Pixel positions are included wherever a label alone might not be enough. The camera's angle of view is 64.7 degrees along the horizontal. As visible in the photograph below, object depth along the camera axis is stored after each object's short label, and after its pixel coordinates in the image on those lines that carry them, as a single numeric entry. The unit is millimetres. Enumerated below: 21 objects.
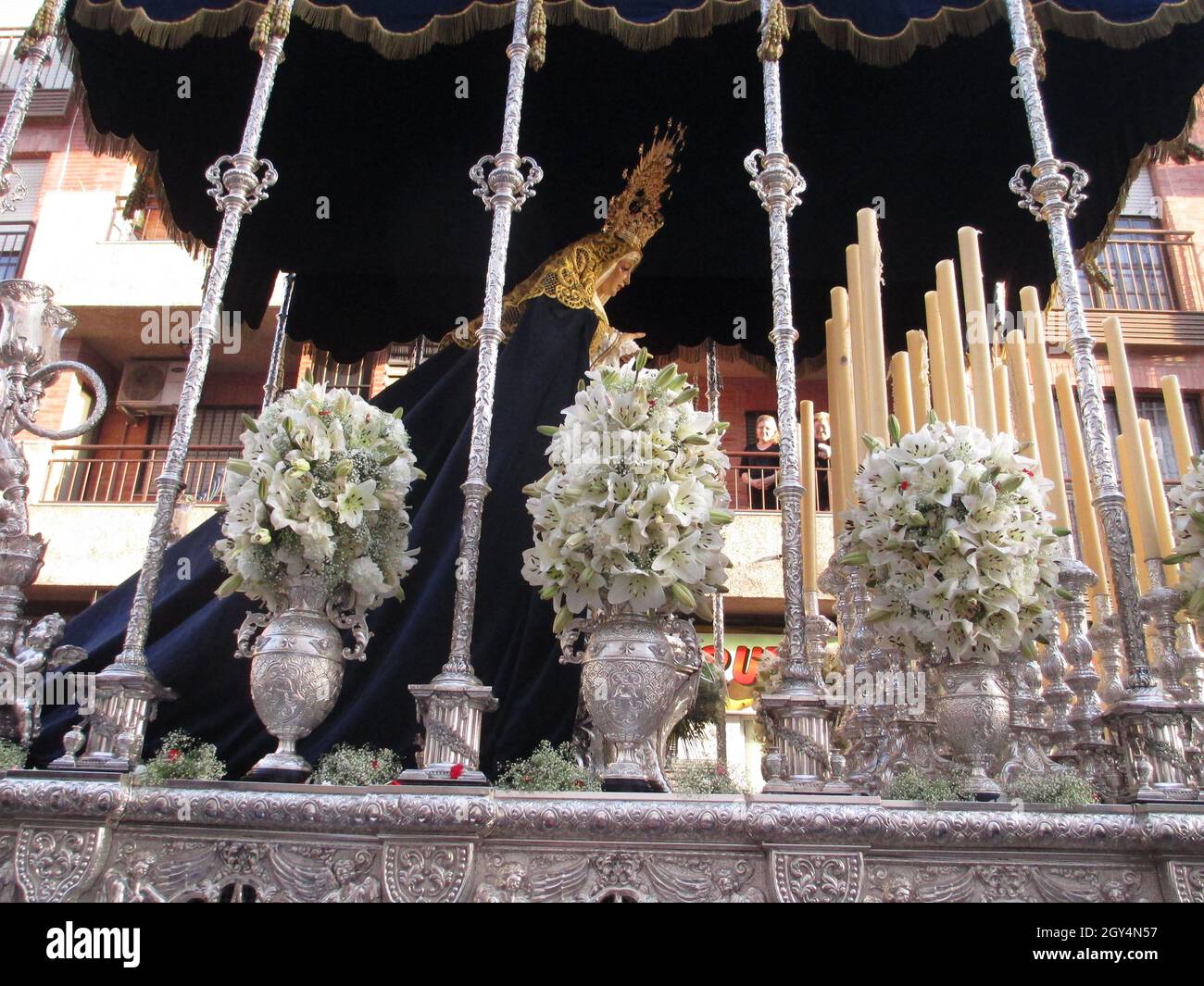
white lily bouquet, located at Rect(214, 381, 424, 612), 3258
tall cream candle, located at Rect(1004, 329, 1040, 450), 4492
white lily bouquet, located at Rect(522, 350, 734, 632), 3072
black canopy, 4879
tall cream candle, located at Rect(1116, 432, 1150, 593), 4023
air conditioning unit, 15109
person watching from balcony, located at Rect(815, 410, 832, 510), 10997
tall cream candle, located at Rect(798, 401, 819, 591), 4832
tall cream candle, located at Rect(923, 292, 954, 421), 4391
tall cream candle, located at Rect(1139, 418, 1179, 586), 4445
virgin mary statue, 4168
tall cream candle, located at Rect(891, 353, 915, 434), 4863
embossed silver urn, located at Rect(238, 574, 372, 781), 3107
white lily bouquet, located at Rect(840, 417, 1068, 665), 3164
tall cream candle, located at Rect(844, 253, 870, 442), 4219
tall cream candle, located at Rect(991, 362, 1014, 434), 4750
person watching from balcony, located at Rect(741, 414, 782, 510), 13476
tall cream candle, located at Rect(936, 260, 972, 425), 4152
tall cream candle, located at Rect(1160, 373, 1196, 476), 4180
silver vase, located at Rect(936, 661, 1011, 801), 3172
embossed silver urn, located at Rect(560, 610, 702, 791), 3018
